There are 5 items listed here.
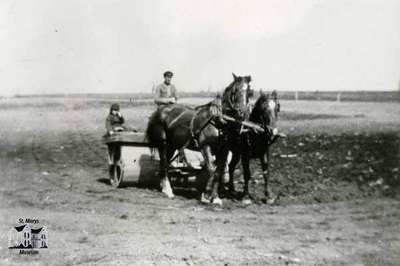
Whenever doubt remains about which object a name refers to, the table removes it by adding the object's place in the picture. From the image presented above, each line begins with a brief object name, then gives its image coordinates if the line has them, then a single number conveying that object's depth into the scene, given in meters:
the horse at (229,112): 9.67
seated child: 11.53
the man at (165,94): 11.53
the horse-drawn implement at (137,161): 10.99
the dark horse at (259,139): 9.92
